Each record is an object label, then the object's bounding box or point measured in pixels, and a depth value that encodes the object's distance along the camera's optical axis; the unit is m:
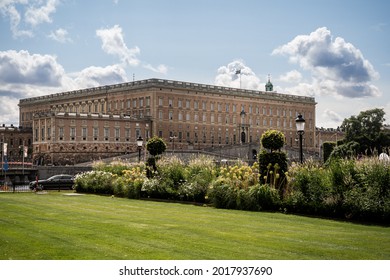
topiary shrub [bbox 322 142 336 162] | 88.89
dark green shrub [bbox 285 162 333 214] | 19.19
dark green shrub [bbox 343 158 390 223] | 17.27
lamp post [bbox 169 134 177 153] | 91.56
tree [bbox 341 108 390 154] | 75.75
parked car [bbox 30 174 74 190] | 41.72
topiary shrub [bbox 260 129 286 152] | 24.12
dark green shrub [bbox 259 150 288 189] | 22.58
